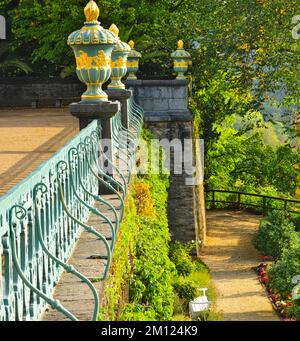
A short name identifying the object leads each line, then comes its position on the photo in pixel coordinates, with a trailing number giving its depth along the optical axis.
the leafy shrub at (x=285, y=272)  18.31
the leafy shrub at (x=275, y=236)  21.80
